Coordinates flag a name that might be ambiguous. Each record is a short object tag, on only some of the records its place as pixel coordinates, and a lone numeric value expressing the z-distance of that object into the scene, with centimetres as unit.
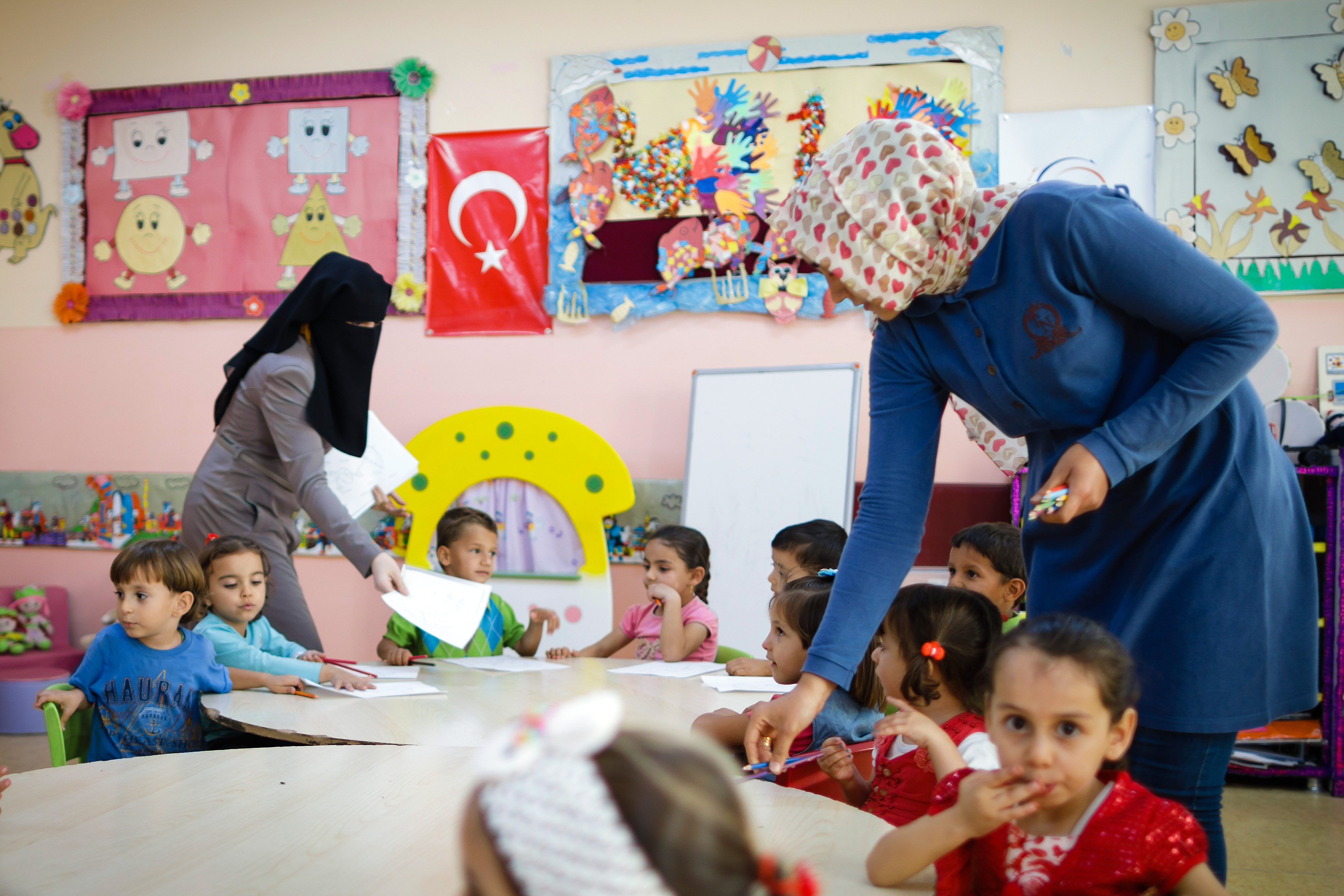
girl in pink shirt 264
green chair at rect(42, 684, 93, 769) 188
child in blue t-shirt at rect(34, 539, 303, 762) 191
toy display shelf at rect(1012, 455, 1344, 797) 305
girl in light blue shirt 214
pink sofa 378
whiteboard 346
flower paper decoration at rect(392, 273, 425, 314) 406
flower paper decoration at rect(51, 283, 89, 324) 431
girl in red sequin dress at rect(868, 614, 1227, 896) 90
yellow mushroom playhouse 367
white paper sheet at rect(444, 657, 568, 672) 235
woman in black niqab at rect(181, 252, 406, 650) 251
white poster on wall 356
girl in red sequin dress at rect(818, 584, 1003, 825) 136
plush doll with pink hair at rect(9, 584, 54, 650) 396
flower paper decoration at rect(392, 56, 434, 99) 401
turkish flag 397
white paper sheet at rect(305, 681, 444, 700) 195
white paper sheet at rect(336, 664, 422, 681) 217
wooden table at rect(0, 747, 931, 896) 93
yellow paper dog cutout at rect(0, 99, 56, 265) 436
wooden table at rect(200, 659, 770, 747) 162
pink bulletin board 408
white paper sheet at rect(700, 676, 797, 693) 201
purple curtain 376
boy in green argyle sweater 282
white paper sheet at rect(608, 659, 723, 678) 226
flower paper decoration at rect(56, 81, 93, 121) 430
